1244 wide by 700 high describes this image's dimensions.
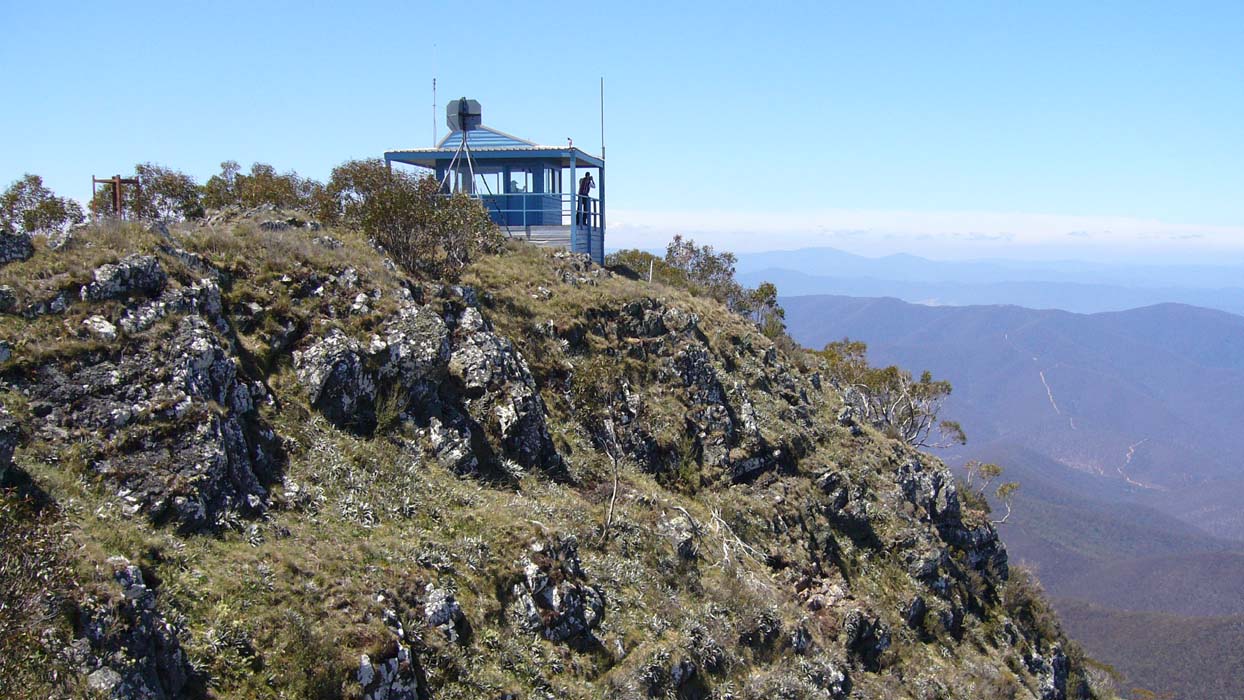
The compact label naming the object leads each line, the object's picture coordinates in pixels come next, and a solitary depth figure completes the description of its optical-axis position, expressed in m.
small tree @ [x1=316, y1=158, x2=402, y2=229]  20.73
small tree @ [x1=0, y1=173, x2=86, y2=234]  17.55
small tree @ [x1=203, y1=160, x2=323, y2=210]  22.86
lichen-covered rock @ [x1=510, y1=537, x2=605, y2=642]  11.20
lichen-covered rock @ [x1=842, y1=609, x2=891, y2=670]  16.70
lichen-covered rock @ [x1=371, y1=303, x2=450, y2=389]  14.45
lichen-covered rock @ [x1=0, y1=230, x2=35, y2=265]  11.77
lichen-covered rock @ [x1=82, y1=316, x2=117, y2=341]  11.12
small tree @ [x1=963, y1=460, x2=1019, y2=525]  36.72
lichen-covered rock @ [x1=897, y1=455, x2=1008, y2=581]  23.55
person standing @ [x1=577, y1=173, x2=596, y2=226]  30.69
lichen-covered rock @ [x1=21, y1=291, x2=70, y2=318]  11.00
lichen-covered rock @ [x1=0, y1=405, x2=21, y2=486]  8.20
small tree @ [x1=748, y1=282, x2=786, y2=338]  35.78
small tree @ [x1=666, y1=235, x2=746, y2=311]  41.59
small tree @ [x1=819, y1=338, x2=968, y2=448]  38.19
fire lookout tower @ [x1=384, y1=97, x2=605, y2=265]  29.67
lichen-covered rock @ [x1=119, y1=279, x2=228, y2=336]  11.59
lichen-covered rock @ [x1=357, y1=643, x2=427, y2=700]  8.62
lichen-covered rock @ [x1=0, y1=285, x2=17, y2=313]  10.88
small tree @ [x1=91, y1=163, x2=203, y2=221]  21.62
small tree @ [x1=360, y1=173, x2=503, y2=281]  19.14
